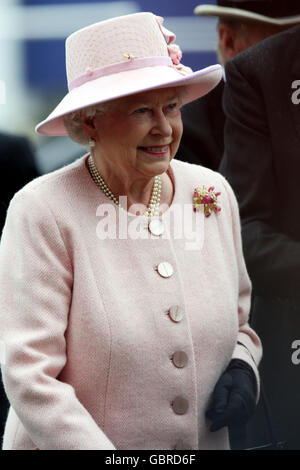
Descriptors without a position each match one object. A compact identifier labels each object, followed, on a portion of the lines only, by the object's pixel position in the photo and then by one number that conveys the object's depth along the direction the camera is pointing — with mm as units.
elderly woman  3309
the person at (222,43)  5051
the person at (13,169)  4840
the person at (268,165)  4656
